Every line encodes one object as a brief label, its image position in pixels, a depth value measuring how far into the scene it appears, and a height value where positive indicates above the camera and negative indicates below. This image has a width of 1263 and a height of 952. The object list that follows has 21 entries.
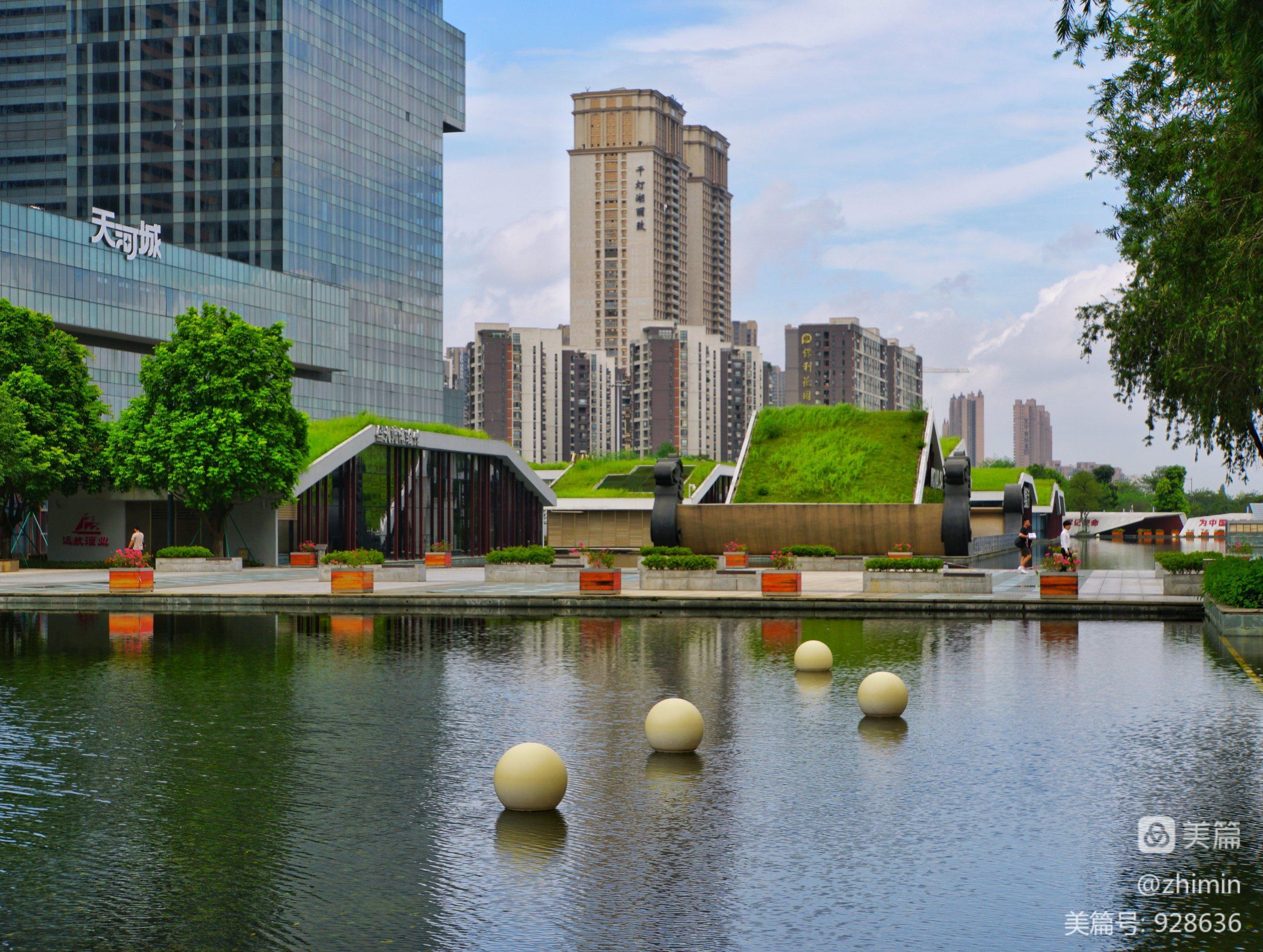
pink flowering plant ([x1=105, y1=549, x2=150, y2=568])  35.50 -0.96
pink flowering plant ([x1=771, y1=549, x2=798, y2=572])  34.06 -1.07
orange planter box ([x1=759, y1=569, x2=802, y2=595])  31.39 -1.55
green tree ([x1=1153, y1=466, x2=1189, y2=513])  193.88 +3.56
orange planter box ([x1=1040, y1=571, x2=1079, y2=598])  30.12 -1.59
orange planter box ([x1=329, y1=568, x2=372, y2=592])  33.41 -1.52
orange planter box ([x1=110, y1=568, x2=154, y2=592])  34.56 -1.50
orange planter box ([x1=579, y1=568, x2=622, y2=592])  32.28 -1.48
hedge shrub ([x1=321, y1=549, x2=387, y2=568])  37.94 -1.06
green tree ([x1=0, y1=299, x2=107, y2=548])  46.97 +4.31
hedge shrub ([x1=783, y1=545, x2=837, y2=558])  50.31 -1.23
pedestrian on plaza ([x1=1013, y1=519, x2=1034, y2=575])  60.66 -1.32
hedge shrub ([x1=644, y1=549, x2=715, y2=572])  36.06 -1.19
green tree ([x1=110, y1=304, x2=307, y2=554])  48.66 +4.11
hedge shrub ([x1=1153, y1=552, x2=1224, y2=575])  31.01 -1.08
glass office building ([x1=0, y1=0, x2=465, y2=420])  110.38 +35.66
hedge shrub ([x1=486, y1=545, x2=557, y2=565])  40.38 -1.09
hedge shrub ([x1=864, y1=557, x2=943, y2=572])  32.62 -1.16
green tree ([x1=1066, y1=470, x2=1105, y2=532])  195.75 +3.63
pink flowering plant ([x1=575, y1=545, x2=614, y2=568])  33.41 -0.97
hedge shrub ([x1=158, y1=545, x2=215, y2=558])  48.44 -1.03
